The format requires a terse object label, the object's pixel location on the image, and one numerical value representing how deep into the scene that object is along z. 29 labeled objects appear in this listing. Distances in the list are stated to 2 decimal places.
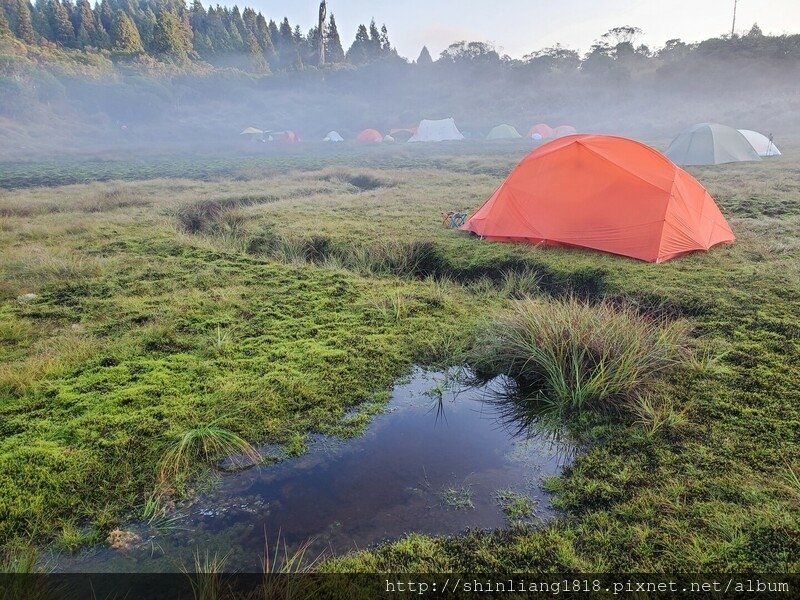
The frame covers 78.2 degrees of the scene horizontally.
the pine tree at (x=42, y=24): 61.28
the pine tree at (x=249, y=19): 86.31
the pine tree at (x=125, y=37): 61.50
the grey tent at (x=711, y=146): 18.92
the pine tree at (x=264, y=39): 87.00
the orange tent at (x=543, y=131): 44.47
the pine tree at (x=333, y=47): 90.77
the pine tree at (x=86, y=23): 62.97
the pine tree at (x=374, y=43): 91.25
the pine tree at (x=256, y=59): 78.06
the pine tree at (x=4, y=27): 51.62
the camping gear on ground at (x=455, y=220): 8.91
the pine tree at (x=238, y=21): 84.88
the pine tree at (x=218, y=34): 79.12
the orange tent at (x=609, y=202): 6.65
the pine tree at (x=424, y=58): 84.25
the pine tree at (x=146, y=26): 69.75
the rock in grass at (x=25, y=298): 5.60
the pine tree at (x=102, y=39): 63.22
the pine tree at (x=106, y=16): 70.69
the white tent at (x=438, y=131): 47.56
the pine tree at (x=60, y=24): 60.78
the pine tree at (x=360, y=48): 90.88
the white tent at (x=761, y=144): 21.14
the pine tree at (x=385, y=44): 94.03
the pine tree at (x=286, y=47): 88.69
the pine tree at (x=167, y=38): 64.44
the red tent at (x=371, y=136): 48.22
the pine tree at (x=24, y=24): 54.66
